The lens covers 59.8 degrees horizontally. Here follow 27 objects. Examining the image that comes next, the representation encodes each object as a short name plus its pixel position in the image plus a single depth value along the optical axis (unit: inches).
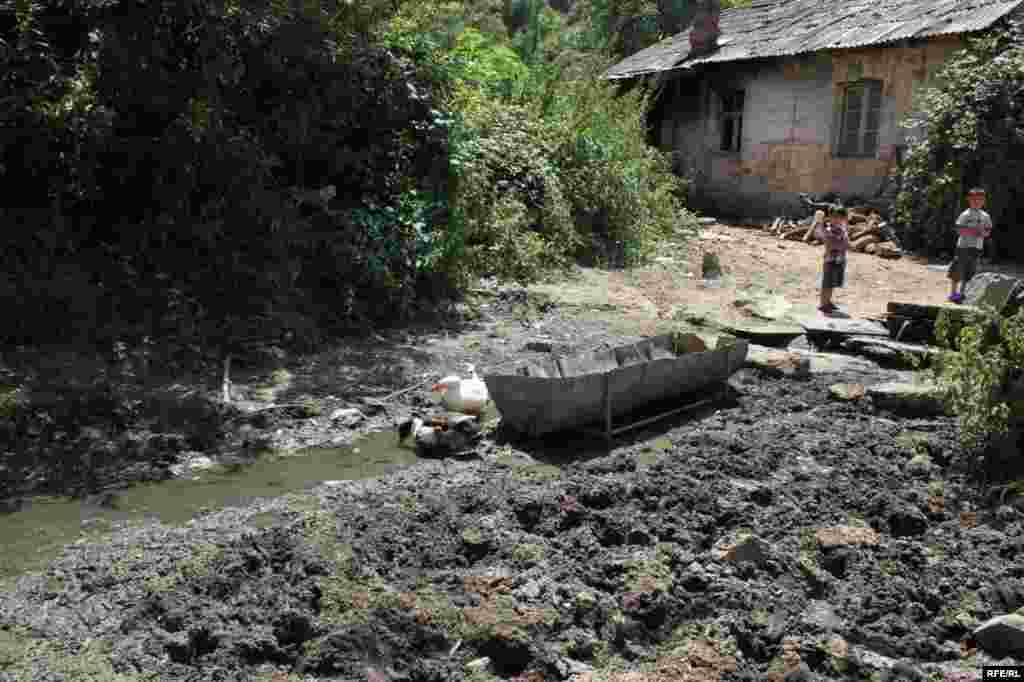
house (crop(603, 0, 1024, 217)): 642.8
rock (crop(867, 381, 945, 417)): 275.3
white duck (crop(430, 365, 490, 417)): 266.8
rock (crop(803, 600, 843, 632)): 159.0
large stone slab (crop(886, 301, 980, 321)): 345.7
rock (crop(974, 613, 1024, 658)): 147.1
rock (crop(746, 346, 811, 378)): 317.7
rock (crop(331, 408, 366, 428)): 268.1
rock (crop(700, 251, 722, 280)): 509.0
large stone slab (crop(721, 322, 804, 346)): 362.3
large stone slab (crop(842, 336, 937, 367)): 325.1
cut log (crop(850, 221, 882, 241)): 625.6
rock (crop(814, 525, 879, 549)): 188.1
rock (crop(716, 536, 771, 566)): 177.5
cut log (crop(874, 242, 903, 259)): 594.5
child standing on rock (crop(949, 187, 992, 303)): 411.2
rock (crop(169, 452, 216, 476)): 232.2
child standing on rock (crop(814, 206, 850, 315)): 414.9
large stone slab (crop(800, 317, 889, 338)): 356.8
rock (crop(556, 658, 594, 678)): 144.1
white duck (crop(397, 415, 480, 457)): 247.4
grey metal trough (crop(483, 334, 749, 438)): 245.6
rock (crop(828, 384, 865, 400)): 290.2
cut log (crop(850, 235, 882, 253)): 617.0
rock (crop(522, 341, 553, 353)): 349.4
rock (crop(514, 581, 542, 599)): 162.1
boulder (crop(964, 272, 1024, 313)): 295.5
